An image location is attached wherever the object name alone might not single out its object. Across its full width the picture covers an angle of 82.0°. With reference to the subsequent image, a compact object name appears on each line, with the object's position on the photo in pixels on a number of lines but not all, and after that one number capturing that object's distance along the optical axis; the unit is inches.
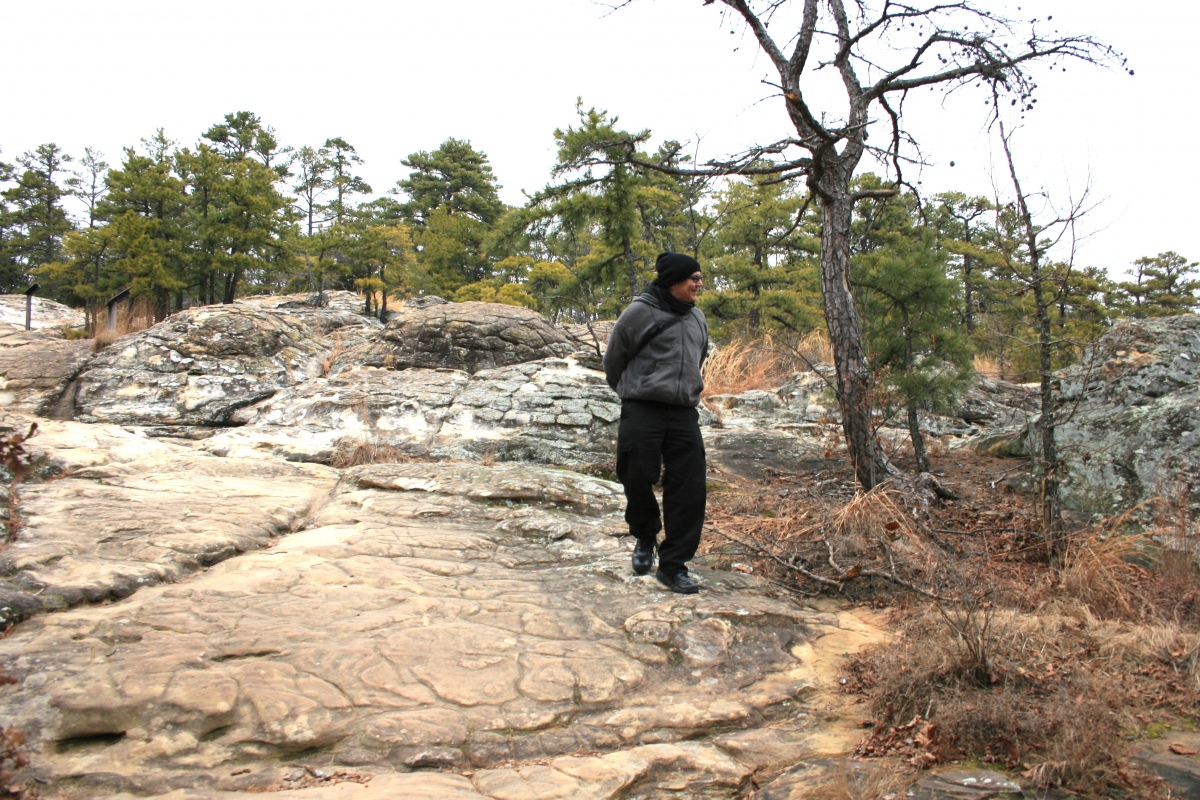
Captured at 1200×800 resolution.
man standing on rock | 153.5
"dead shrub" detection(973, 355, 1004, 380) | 541.9
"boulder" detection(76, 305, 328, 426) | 296.4
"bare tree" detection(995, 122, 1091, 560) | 171.6
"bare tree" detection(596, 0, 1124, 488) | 235.8
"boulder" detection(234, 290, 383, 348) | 441.7
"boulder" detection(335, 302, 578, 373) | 350.6
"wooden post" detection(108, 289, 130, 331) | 371.3
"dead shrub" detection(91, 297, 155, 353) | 336.2
